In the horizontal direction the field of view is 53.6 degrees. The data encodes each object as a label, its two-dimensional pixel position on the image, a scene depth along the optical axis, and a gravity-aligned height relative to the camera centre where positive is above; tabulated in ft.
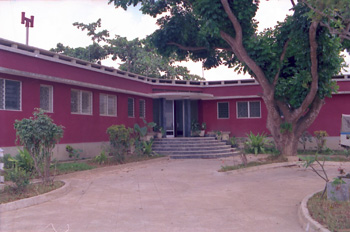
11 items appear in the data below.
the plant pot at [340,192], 22.47 -3.98
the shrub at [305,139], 62.90 -1.40
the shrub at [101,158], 44.42 -3.21
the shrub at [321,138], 60.99 -1.25
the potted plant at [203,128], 70.85 +0.77
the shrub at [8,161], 34.53 -2.76
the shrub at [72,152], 46.66 -2.52
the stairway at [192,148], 58.75 -2.73
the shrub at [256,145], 57.41 -2.22
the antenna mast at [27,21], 62.79 +20.61
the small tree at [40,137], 28.73 -0.30
